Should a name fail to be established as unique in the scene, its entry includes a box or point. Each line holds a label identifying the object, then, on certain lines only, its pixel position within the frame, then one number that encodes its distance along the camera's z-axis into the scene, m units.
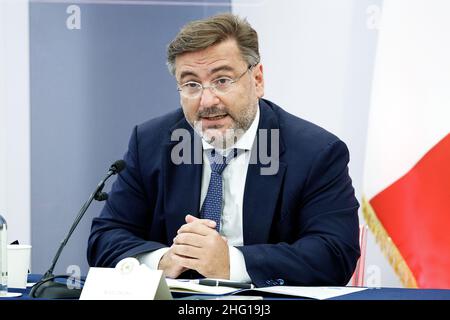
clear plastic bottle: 4.01
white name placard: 3.34
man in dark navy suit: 5.08
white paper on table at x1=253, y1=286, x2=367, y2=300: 3.63
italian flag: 6.36
